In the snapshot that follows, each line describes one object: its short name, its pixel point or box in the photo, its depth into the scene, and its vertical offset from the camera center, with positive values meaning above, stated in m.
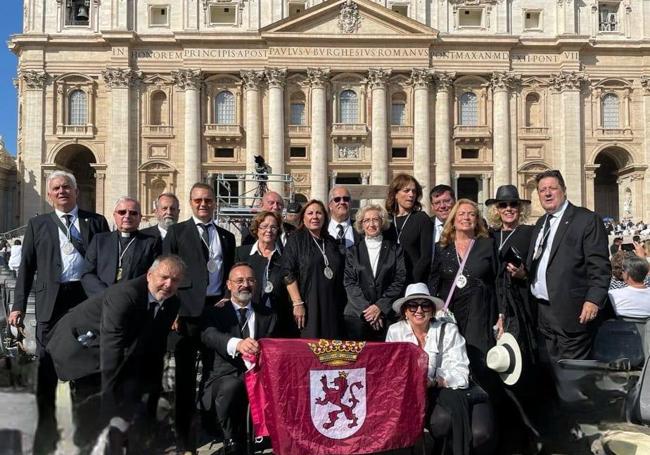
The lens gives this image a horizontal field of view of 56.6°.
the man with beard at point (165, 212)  7.31 +0.37
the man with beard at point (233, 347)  5.14 -0.88
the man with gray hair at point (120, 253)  6.00 -0.11
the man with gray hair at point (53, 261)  6.14 -0.19
